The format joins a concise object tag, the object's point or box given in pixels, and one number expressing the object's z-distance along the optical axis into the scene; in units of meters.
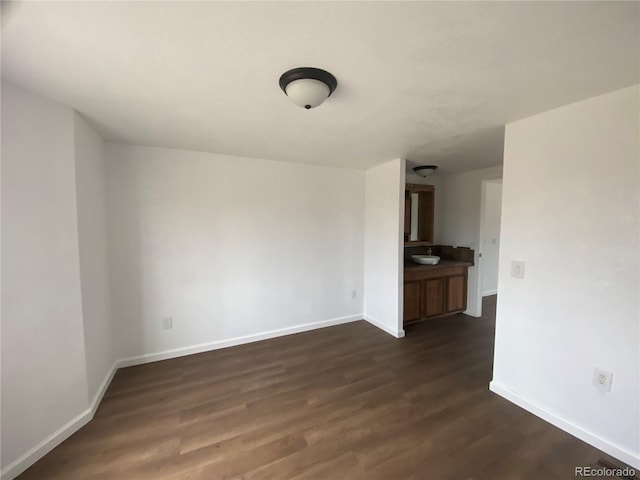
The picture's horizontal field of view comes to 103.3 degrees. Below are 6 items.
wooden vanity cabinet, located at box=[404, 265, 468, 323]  3.64
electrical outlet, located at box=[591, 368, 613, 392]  1.60
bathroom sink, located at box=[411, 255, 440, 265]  3.83
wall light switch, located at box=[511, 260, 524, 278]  2.02
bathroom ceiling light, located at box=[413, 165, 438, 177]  3.47
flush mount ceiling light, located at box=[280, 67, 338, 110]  1.32
